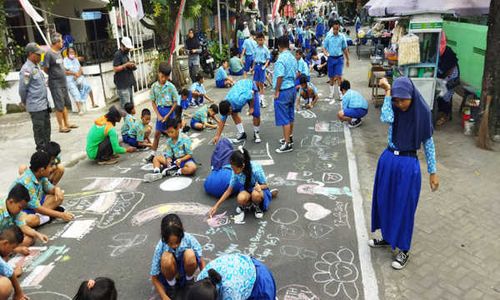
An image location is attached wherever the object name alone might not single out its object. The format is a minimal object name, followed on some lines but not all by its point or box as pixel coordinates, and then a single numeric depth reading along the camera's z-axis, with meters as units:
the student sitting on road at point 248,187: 4.68
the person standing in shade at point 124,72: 8.97
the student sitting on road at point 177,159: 6.20
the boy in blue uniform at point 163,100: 6.93
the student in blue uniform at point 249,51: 14.19
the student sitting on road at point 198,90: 10.39
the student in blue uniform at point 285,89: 6.88
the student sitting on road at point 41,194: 4.66
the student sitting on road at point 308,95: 9.72
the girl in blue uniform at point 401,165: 3.62
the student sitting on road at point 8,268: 3.31
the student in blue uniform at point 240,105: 7.16
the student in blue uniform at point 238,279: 2.72
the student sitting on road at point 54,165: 5.08
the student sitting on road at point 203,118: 8.59
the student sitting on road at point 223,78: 12.95
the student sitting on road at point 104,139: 6.86
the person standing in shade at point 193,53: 13.48
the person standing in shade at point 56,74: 8.05
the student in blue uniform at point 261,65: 10.55
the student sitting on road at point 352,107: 8.12
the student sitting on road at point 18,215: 4.18
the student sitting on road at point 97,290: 2.67
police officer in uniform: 6.71
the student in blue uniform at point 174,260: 3.31
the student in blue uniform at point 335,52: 10.16
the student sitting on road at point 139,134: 7.53
